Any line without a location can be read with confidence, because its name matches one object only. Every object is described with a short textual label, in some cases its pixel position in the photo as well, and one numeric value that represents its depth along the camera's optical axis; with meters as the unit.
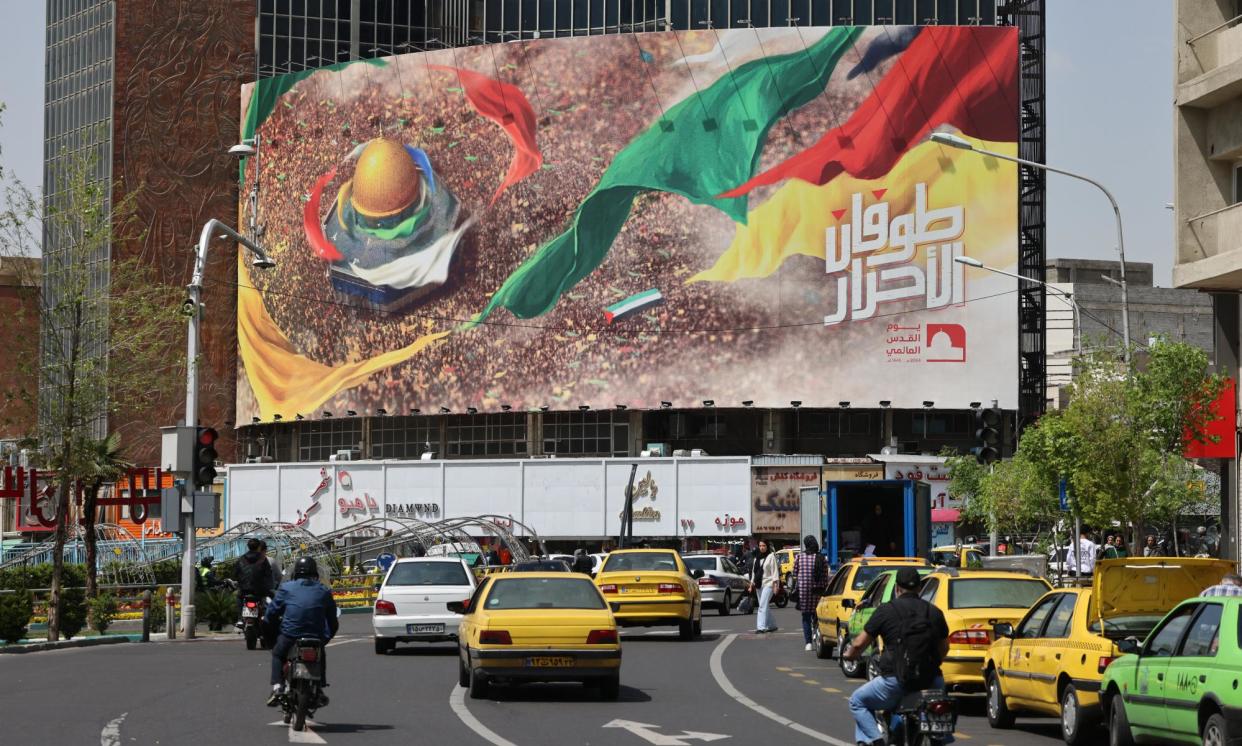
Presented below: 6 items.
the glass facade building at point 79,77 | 104.12
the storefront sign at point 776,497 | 77.75
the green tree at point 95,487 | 45.28
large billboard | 82.88
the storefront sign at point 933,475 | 75.56
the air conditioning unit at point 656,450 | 81.56
